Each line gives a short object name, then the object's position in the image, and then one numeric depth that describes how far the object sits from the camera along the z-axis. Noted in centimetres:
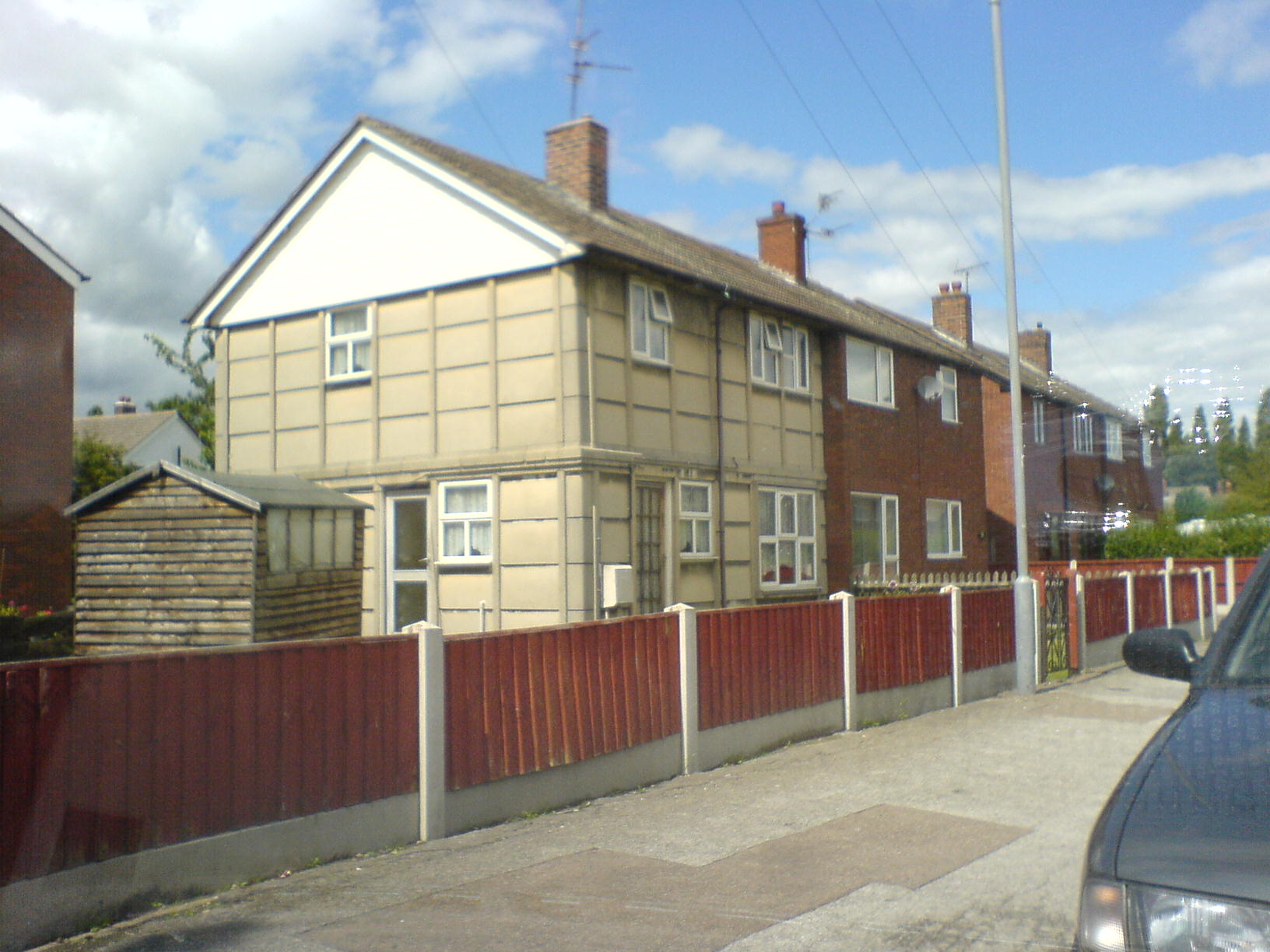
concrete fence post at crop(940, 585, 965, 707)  1318
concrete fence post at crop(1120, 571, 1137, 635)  1952
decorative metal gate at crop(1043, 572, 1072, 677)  1688
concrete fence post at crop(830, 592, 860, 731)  1105
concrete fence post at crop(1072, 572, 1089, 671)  1720
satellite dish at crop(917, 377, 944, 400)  2233
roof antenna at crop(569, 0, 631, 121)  1832
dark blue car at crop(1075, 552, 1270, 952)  252
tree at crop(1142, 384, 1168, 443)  3757
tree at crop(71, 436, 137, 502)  3225
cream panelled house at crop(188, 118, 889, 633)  1445
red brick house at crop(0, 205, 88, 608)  2248
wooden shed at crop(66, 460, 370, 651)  1210
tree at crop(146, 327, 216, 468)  3753
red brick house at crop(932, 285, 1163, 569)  3089
